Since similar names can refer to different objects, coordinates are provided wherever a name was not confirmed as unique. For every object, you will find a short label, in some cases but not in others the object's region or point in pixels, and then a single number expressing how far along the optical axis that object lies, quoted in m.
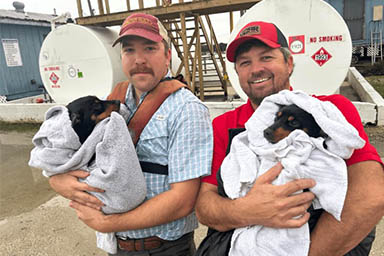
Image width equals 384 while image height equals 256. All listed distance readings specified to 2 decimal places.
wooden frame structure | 6.70
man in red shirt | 1.17
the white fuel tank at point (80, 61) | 7.27
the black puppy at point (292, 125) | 1.25
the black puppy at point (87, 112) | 1.62
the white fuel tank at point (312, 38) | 5.04
